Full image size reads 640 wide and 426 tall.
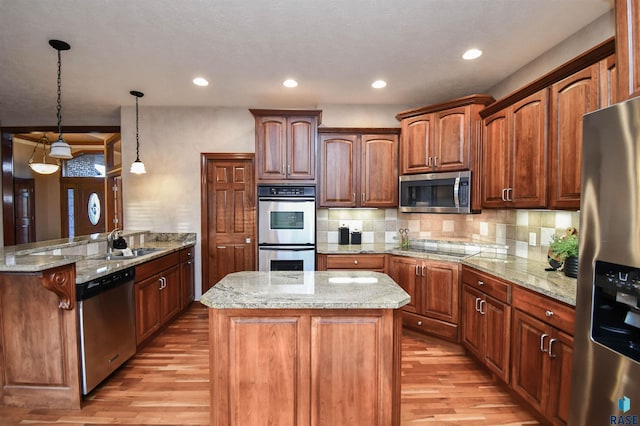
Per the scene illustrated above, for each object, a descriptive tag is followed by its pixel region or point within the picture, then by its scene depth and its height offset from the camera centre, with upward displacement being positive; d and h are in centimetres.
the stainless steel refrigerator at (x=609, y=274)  115 -28
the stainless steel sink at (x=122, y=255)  302 -49
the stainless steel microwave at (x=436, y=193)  303 +17
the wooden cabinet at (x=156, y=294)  279 -91
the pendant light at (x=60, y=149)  278 +58
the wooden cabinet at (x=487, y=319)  216 -91
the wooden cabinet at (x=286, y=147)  348 +74
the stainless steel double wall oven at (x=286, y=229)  349 -24
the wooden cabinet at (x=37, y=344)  202 -94
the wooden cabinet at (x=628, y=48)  120 +68
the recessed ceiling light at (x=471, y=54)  255 +137
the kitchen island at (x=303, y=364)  152 -82
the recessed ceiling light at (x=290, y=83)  316 +139
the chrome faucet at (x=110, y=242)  307 -34
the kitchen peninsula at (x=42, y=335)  202 -88
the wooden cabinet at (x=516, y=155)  221 +45
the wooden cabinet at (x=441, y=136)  297 +79
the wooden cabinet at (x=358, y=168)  365 +50
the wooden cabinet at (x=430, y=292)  289 -87
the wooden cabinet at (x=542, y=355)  166 -92
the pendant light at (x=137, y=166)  350 +52
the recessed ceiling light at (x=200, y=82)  314 +140
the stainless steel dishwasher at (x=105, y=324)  210 -91
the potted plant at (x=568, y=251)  202 -31
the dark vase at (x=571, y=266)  201 -41
